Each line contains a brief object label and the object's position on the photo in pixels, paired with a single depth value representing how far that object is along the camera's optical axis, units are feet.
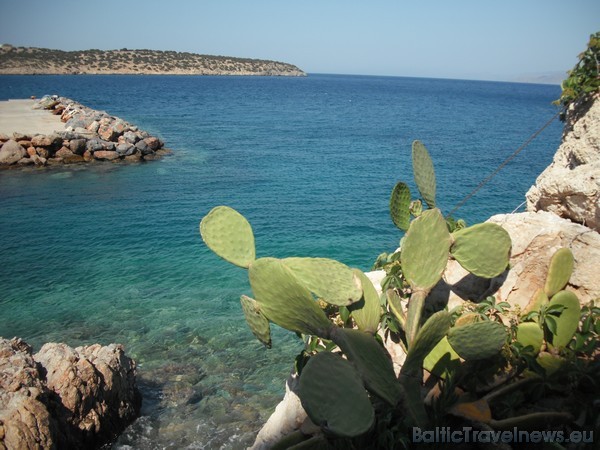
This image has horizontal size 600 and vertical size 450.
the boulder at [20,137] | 82.48
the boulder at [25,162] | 78.71
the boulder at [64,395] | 17.01
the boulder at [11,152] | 77.46
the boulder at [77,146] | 85.40
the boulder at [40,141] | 82.02
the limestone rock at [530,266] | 14.71
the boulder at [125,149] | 88.34
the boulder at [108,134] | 93.36
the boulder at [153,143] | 92.80
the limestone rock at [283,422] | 15.05
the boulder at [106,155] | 87.04
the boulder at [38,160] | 79.71
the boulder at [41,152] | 81.87
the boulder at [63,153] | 84.17
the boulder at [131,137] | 92.53
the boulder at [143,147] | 90.58
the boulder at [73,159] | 83.66
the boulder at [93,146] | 87.51
